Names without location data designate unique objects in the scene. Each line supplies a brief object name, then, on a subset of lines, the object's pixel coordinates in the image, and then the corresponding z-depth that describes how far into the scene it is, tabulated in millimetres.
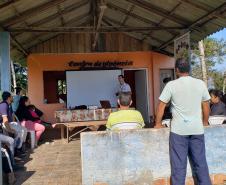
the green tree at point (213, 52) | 14504
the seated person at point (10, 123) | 3557
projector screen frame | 7306
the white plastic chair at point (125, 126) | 2409
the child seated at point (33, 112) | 4805
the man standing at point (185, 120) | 2173
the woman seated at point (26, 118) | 4651
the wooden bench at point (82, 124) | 4856
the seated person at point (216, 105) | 3369
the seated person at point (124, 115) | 2417
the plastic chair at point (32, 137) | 4517
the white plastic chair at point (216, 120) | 2956
